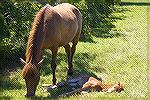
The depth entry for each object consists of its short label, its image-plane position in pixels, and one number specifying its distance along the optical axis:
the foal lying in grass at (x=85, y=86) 8.17
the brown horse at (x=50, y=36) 7.16
